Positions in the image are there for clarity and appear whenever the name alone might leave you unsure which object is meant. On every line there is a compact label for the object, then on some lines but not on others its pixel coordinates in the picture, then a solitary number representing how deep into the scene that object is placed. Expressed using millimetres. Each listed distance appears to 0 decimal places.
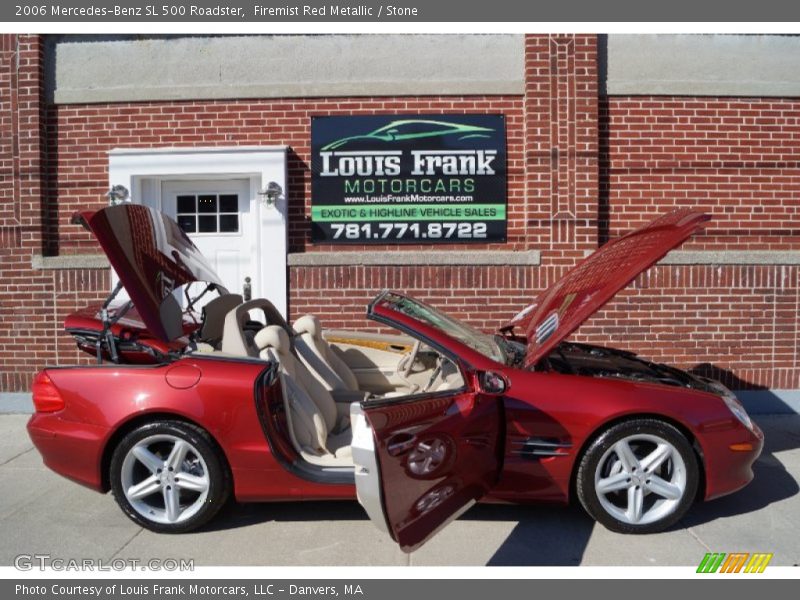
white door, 7438
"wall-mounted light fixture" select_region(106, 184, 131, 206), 7258
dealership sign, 7227
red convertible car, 3857
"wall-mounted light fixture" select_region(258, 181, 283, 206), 7141
